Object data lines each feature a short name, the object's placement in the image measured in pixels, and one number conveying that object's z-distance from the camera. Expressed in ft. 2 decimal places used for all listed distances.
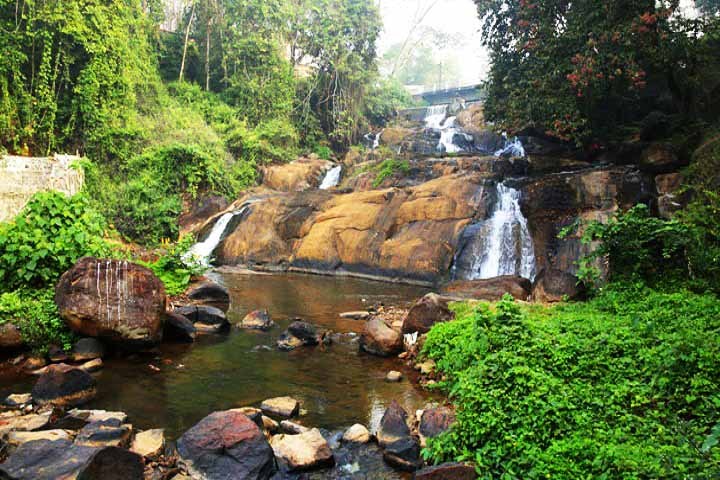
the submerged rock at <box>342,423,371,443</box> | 16.46
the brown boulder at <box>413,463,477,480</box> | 12.74
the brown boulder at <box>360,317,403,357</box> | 25.31
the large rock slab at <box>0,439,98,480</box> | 12.92
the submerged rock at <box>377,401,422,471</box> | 14.97
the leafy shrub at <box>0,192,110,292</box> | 24.72
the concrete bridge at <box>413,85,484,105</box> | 132.77
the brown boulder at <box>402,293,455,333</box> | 26.07
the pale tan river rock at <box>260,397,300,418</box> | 18.31
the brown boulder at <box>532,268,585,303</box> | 29.89
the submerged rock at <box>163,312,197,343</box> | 27.17
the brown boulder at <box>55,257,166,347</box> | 23.13
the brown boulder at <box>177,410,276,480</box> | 14.03
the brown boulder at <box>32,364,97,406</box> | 18.52
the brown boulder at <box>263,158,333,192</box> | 79.66
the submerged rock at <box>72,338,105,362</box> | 23.08
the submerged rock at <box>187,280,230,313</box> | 34.86
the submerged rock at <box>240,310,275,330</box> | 30.60
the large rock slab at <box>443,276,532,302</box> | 35.60
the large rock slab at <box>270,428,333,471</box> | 14.79
